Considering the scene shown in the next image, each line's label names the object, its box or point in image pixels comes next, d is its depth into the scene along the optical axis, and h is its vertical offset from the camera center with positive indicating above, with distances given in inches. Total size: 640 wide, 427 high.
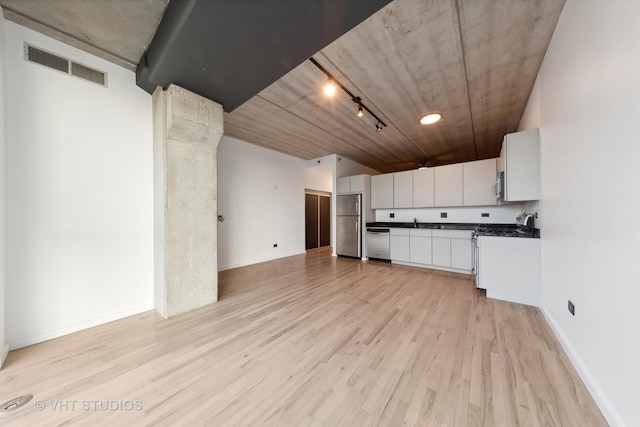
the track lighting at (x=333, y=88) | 92.8 +63.2
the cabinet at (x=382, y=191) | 207.1 +21.5
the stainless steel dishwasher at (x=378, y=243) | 193.6 -29.2
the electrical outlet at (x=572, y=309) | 63.9 -30.1
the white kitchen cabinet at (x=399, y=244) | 182.5 -28.5
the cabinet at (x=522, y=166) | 98.8 +22.6
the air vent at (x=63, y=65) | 75.1 +56.7
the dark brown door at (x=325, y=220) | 271.6 -10.1
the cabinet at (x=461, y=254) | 154.1 -31.0
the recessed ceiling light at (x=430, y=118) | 135.3 +62.6
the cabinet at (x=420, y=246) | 171.6 -28.4
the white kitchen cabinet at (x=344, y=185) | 217.2 +29.3
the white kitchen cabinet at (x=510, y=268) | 99.6 -28.2
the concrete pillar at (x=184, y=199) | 91.6 +6.5
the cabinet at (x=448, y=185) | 173.3 +23.3
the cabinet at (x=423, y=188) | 186.4 +22.1
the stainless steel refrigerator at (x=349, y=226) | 208.4 -13.4
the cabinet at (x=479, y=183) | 159.9 +23.5
